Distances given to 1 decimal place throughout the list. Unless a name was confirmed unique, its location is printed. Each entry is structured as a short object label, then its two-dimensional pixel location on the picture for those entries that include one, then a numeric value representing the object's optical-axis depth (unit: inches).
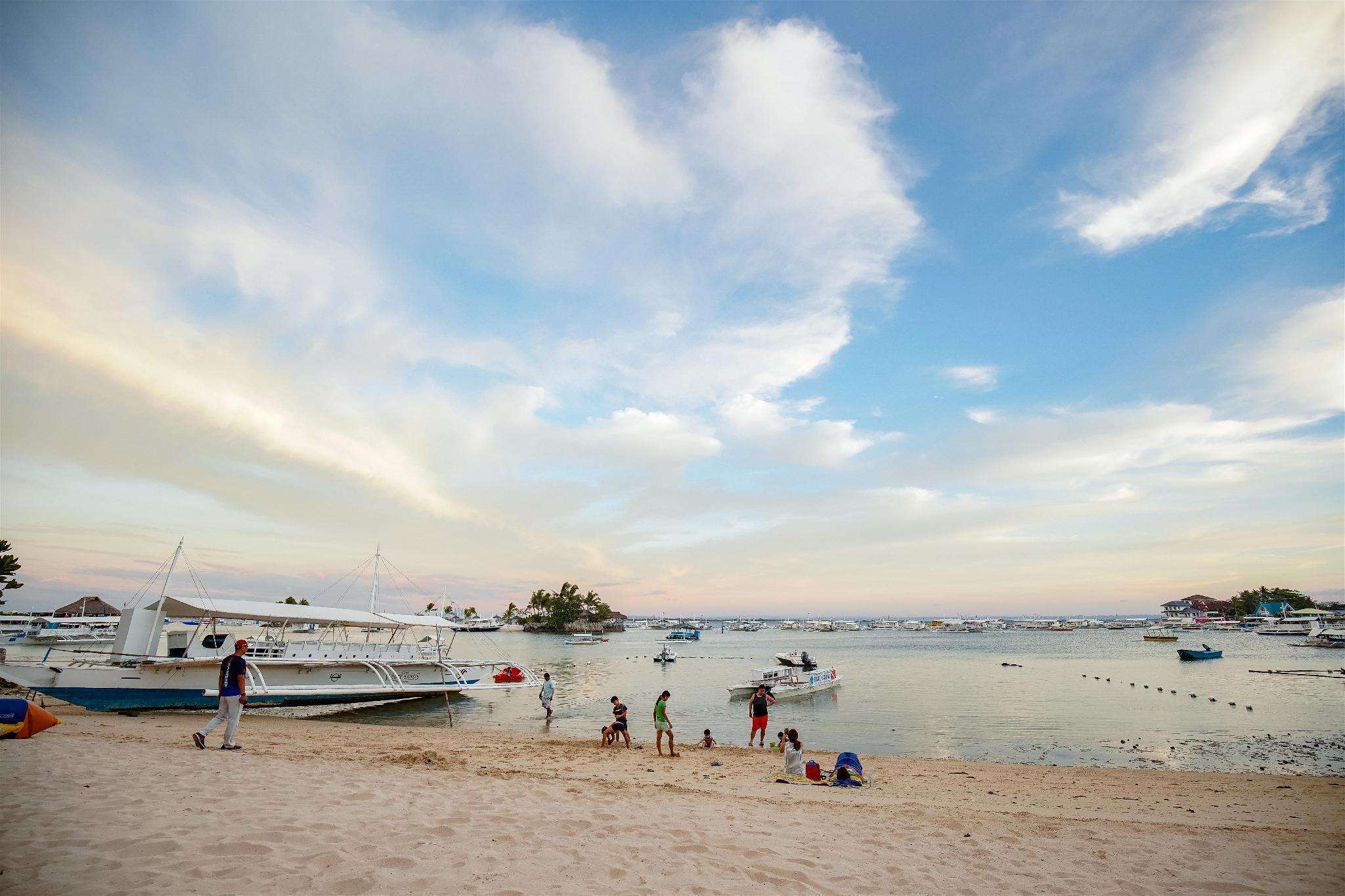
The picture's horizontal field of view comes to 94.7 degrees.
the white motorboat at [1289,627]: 4286.4
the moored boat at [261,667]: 941.2
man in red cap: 530.6
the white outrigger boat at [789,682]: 1434.5
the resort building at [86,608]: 4768.7
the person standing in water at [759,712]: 834.2
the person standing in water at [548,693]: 1035.6
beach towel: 586.9
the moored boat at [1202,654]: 2542.8
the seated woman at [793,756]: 607.5
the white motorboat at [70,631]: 3385.8
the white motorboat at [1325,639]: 3171.8
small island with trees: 6924.2
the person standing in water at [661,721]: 728.3
